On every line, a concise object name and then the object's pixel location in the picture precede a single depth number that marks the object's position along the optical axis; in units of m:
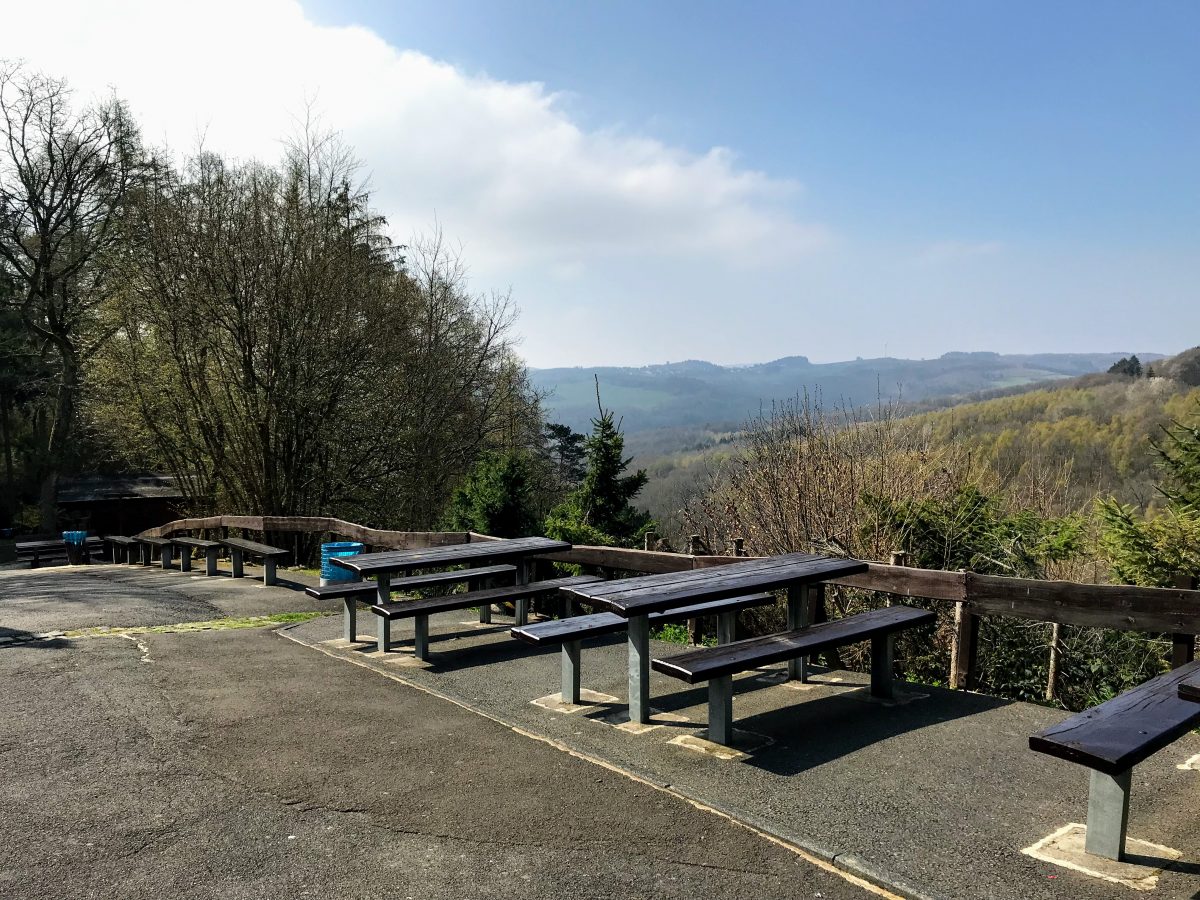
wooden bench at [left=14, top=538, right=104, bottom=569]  20.70
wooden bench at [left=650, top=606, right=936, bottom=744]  4.35
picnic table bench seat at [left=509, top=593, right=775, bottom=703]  5.36
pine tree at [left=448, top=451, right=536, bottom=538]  10.71
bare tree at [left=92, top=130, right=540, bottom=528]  16.27
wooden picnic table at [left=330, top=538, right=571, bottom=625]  6.80
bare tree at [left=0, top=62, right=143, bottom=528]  25.62
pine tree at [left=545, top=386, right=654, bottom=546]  13.57
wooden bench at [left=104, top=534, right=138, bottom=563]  18.00
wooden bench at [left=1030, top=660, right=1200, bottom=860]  3.04
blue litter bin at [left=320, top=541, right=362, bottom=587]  10.26
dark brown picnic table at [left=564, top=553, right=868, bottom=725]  4.73
